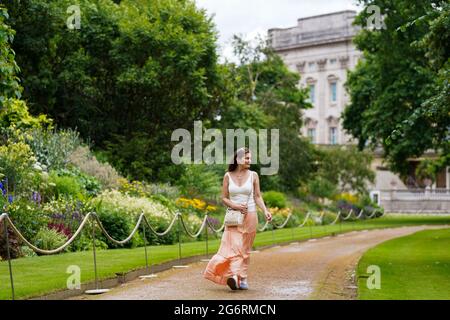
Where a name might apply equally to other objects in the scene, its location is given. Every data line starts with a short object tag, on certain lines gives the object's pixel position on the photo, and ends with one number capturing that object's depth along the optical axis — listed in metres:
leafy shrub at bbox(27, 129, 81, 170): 25.31
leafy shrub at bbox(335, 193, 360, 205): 52.16
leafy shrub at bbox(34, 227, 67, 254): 18.42
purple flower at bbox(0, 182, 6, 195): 19.82
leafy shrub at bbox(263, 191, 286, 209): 40.28
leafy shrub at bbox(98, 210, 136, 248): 21.39
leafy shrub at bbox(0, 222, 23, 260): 17.02
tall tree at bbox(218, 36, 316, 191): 45.94
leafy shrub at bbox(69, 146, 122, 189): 27.45
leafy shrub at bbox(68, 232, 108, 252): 19.52
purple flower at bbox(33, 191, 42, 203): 21.04
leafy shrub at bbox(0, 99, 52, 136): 23.66
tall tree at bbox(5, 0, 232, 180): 31.89
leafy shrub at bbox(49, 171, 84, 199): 22.52
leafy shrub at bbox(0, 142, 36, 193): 21.03
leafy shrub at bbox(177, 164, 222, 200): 33.84
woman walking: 13.27
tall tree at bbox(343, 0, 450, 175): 37.38
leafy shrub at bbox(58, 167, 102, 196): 24.92
